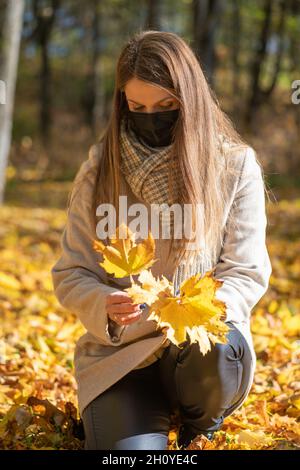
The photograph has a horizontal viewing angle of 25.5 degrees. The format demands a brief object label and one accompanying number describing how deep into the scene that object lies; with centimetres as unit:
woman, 213
